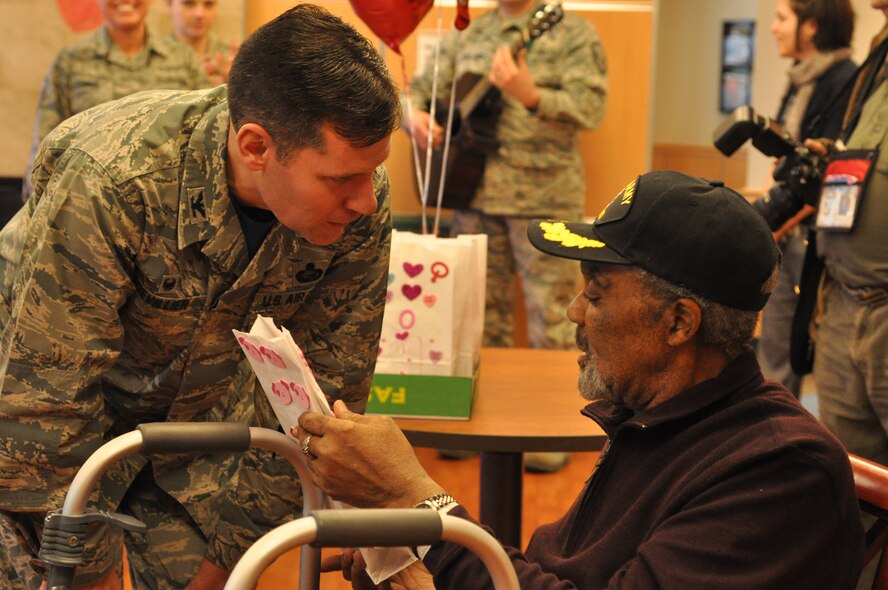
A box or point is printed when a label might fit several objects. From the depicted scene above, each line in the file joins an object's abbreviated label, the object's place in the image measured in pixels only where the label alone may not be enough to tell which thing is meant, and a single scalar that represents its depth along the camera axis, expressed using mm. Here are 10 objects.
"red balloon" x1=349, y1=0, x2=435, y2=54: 2609
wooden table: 2111
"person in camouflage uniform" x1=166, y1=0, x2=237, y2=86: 5078
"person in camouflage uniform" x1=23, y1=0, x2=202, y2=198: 4656
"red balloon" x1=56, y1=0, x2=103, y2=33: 5617
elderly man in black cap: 1281
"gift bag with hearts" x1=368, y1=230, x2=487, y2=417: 2256
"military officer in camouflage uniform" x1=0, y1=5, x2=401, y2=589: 1486
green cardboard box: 2252
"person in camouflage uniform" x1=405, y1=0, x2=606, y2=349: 4219
